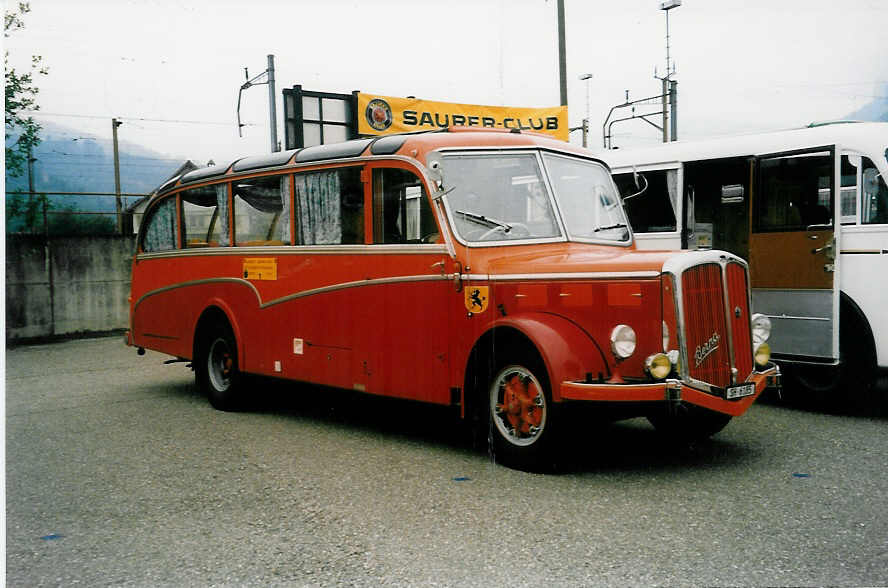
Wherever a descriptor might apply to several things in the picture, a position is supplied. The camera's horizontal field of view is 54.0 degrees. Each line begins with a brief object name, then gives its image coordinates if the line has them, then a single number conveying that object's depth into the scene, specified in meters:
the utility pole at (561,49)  18.73
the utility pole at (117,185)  14.56
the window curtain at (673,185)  10.11
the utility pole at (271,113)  17.58
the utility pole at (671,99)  25.76
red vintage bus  5.71
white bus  8.16
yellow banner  20.50
